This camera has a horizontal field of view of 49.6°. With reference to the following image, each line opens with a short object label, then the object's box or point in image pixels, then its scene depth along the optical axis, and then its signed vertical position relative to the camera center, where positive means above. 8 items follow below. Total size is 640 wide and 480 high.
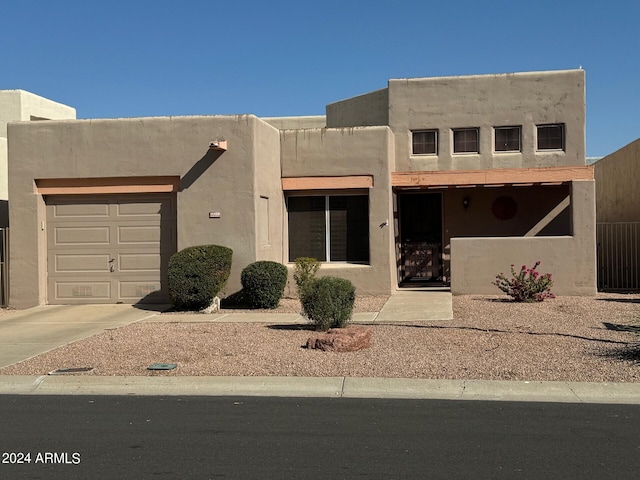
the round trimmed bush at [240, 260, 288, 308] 14.66 -0.73
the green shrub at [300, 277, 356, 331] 11.23 -0.87
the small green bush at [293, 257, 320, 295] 15.55 -0.44
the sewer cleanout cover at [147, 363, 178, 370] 9.21 -1.56
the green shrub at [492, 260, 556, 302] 15.09 -0.87
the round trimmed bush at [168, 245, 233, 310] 14.31 -0.54
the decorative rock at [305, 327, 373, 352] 10.09 -1.36
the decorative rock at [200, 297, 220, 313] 14.60 -1.22
